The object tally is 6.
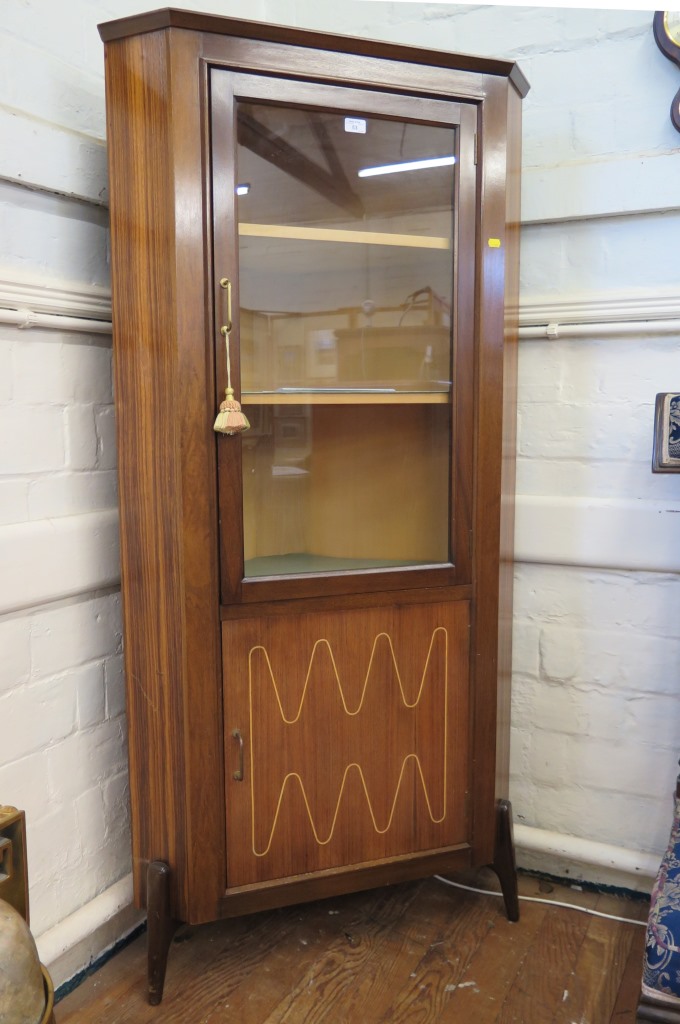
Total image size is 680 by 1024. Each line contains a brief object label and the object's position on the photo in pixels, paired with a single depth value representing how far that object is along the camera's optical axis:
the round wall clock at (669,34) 1.42
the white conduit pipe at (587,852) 1.59
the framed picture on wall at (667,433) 1.19
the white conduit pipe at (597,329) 1.48
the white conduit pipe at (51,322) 1.21
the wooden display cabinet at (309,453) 1.18
